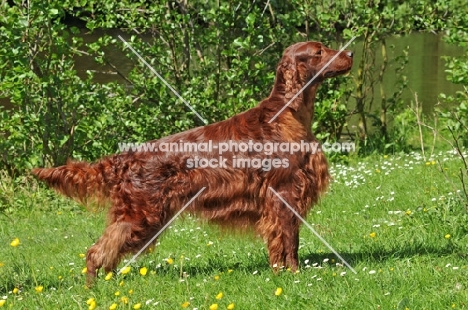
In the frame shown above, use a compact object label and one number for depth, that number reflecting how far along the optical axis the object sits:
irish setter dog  4.61
